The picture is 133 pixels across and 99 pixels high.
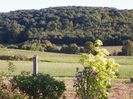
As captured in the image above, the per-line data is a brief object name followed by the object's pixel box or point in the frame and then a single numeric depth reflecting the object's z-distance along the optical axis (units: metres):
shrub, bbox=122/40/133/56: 62.15
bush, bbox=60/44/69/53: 65.67
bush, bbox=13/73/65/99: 11.82
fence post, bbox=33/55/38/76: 13.11
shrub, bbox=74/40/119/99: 10.78
